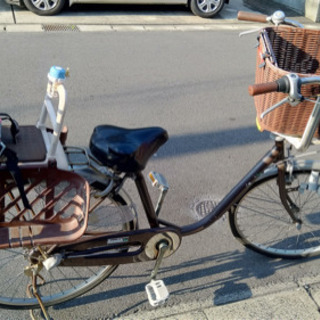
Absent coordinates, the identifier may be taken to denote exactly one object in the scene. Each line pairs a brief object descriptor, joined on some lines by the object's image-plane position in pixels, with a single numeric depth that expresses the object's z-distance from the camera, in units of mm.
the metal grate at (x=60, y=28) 6828
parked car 7230
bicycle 1944
